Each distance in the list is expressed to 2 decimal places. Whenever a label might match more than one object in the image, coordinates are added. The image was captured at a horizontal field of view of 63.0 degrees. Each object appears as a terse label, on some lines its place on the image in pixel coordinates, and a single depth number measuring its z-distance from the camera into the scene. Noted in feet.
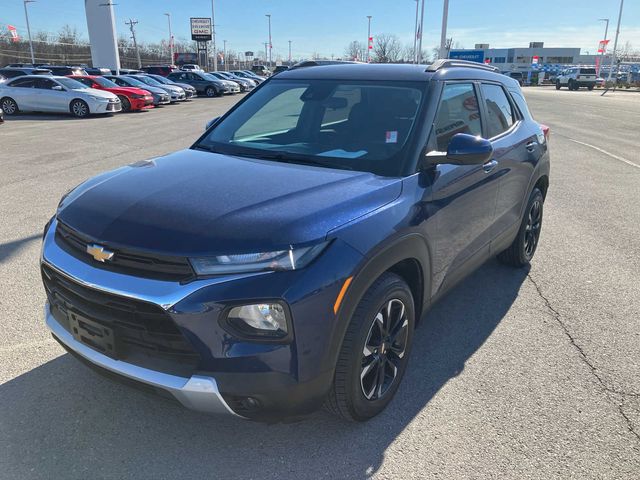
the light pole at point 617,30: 224.94
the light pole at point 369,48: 225.58
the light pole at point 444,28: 100.98
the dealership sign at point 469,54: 184.35
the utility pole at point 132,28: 279.90
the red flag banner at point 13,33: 181.86
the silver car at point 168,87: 84.99
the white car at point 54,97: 62.64
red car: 70.64
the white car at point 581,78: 177.17
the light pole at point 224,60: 305.61
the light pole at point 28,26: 200.75
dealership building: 361.71
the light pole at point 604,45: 236.86
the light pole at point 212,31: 214.69
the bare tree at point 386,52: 265.54
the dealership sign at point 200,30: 210.18
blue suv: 7.15
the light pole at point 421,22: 167.65
